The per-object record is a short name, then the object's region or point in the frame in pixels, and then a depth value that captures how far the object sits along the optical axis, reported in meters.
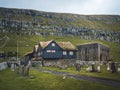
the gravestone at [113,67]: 13.02
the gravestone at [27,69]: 12.07
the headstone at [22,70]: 12.16
